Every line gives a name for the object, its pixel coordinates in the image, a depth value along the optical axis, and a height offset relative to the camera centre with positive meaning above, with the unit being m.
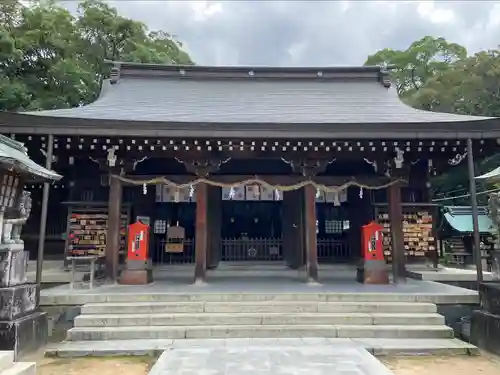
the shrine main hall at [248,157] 7.43 +1.92
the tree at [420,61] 26.28 +13.07
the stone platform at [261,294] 6.53 -1.02
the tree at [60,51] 16.84 +10.15
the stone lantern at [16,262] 4.89 -0.34
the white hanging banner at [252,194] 11.19 +1.36
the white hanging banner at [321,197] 10.69 +1.22
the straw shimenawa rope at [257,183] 8.25 +1.25
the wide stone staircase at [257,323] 5.46 -1.39
